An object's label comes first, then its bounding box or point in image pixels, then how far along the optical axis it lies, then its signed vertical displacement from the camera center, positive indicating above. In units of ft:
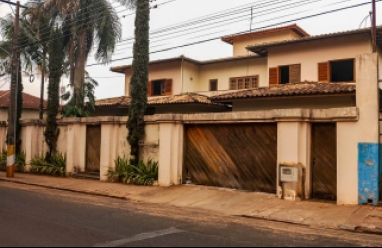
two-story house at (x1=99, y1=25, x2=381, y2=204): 32.01 +1.13
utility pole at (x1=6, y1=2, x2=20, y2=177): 55.16 +4.66
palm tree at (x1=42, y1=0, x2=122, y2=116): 62.64 +18.68
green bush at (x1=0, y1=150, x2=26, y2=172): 61.62 -3.87
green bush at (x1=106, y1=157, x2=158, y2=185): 44.16 -3.92
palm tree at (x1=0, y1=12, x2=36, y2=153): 62.90 +18.26
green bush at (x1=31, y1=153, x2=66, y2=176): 55.16 -3.93
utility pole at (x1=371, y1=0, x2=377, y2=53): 46.76 +15.03
